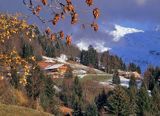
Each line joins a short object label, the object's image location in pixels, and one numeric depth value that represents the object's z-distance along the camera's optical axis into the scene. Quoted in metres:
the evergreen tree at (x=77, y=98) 105.83
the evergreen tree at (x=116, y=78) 182.88
